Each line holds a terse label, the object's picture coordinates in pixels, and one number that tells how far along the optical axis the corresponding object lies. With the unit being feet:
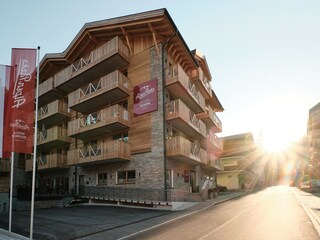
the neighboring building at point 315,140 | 156.16
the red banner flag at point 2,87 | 34.19
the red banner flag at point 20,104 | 32.48
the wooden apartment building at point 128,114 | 59.62
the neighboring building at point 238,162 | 132.29
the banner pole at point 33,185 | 27.74
